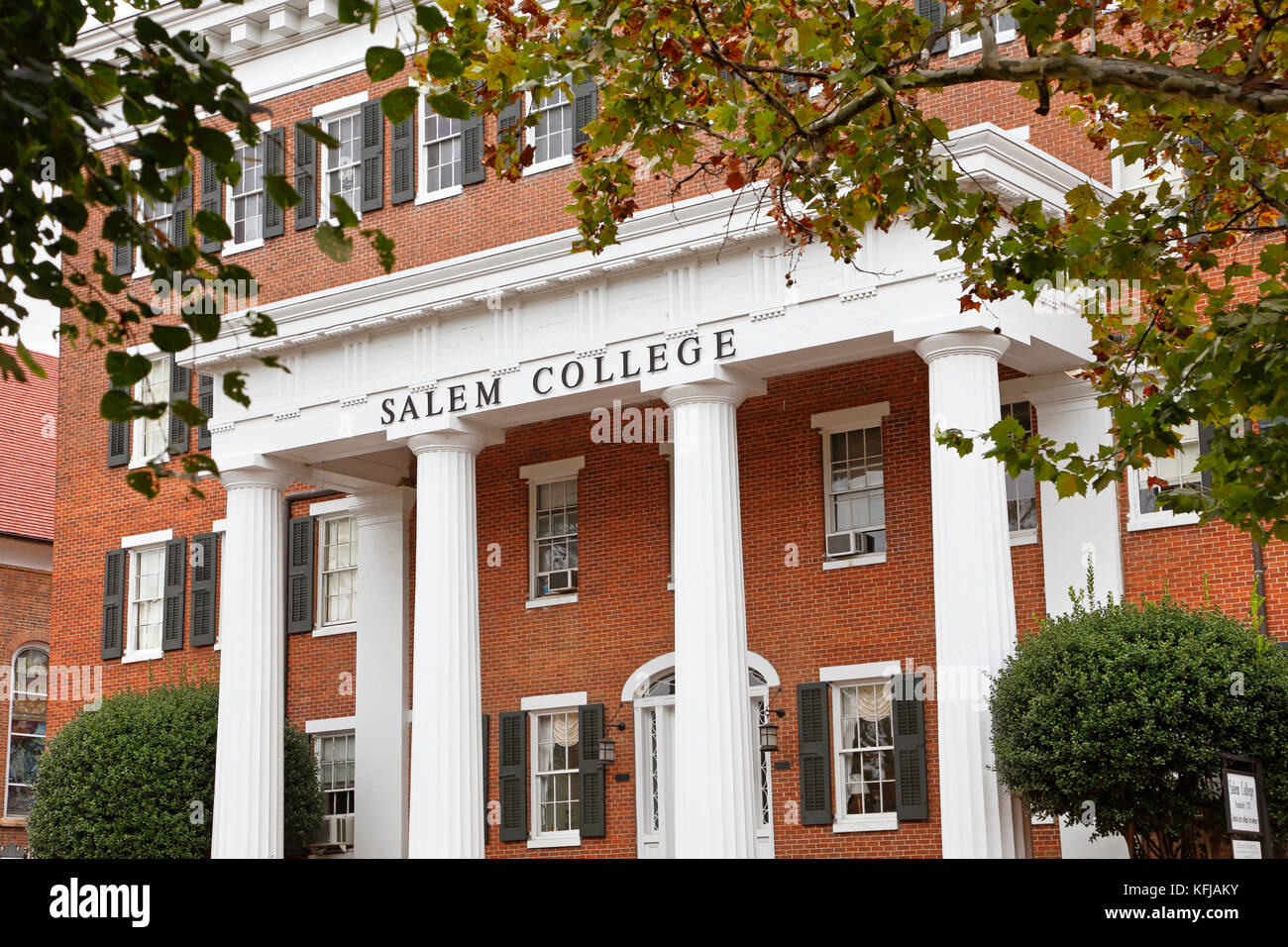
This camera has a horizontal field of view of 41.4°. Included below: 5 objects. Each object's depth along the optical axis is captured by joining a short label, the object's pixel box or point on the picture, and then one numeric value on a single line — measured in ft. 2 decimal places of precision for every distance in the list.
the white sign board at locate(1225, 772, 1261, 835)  50.21
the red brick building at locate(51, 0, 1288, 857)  70.49
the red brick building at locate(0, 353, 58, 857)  126.11
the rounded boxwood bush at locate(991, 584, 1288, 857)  59.47
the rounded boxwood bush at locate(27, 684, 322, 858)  86.58
